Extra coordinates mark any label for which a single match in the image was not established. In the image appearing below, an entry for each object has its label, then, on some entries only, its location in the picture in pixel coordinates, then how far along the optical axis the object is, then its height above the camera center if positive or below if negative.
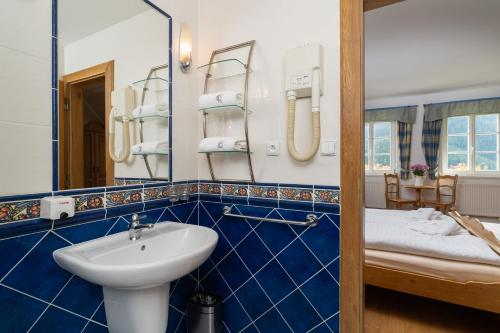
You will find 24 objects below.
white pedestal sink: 0.85 -0.35
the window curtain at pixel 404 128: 5.20 +0.68
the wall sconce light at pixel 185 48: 1.51 +0.65
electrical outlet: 1.41 +0.09
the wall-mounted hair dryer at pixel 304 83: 1.25 +0.38
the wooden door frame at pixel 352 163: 1.21 +0.01
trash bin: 1.44 -0.81
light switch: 1.26 +0.08
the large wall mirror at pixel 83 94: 0.90 +0.29
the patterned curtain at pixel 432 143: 4.98 +0.39
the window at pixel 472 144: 4.70 +0.35
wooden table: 4.85 -0.44
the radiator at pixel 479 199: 4.63 -0.61
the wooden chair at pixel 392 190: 5.19 -0.50
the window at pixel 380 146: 5.48 +0.36
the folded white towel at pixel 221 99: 1.41 +0.34
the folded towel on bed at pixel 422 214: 2.84 -0.54
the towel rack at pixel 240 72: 1.44 +0.51
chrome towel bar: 1.30 -0.28
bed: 1.81 -0.71
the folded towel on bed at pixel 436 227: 2.28 -0.55
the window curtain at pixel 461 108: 4.61 +0.98
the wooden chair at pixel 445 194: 4.73 -0.53
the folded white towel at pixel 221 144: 1.41 +0.11
